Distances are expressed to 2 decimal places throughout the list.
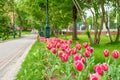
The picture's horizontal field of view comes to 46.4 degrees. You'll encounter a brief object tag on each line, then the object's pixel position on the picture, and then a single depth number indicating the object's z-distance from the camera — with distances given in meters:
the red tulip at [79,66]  2.28
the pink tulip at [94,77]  1.93
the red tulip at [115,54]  2.88
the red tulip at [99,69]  2.31
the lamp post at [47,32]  12.81
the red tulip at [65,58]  2.83
